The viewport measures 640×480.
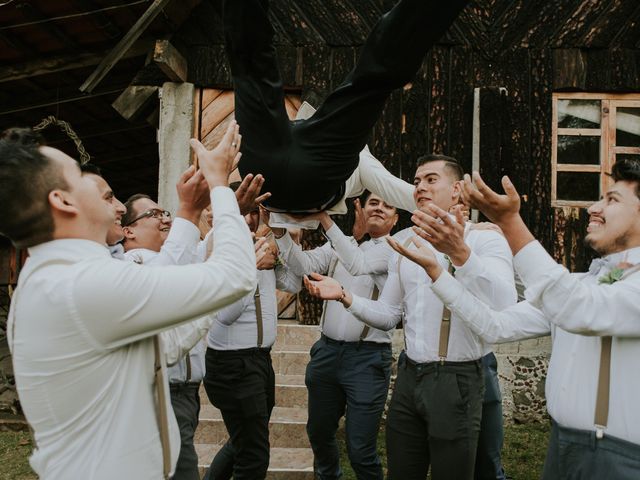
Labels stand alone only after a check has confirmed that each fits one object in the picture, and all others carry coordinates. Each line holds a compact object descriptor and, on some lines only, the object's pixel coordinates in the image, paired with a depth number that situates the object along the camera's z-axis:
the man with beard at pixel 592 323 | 2.12
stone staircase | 4.80
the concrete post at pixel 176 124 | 6.35
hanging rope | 6.85
